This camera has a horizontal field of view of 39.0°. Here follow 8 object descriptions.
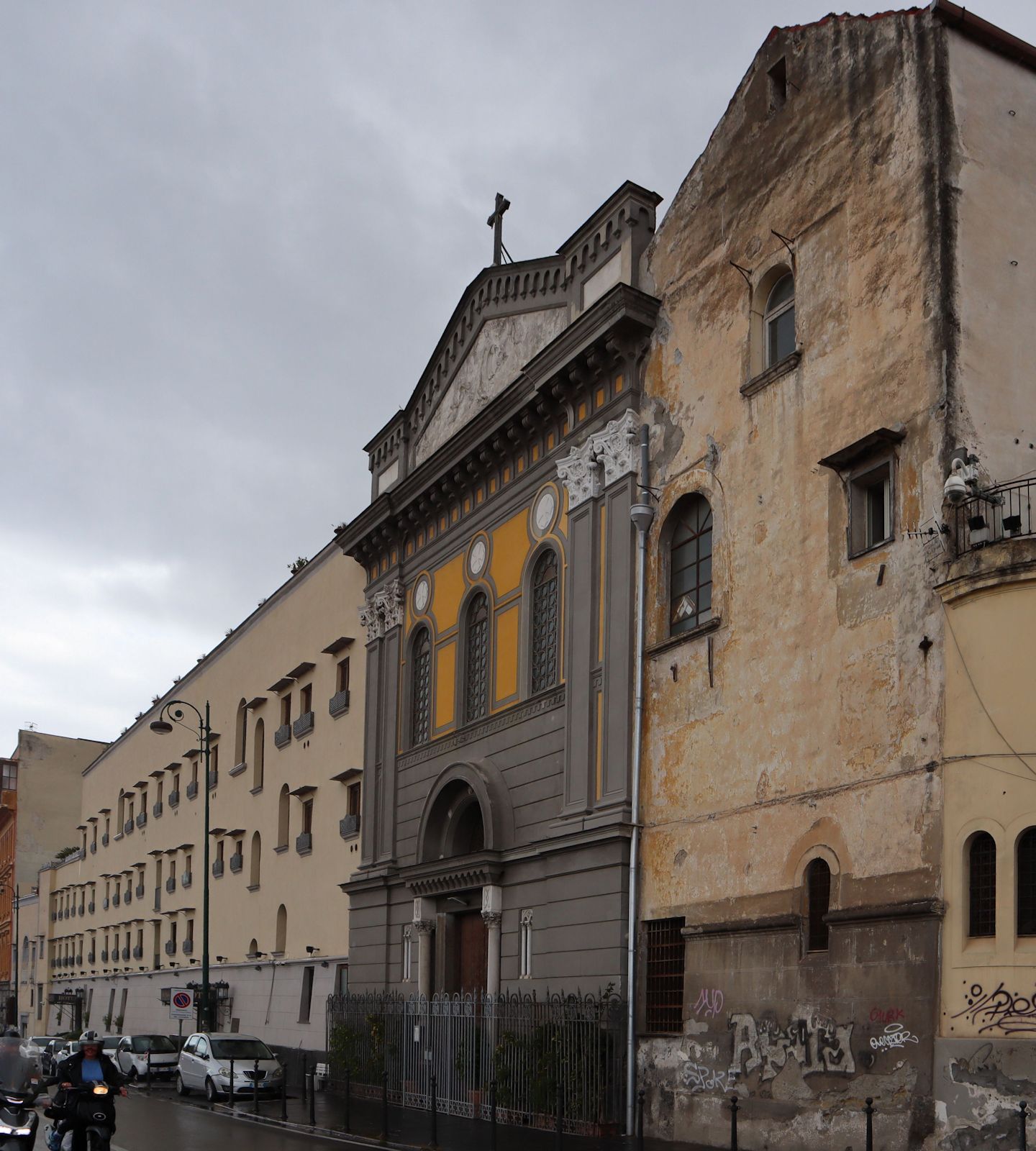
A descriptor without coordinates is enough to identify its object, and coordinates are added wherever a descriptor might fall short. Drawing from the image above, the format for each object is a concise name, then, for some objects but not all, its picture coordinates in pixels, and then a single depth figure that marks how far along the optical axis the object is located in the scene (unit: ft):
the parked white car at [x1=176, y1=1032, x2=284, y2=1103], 95.35
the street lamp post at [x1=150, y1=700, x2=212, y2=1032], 114.32
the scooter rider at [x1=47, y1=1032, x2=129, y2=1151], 50.24
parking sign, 110.22
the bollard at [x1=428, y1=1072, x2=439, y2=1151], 62.95
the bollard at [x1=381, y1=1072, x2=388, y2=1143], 65.65
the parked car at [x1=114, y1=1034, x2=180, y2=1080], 118.73
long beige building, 113.91
